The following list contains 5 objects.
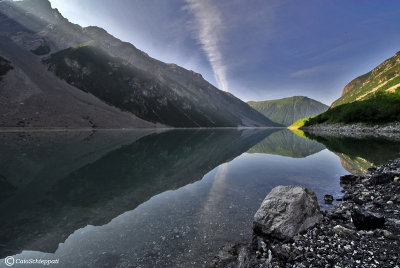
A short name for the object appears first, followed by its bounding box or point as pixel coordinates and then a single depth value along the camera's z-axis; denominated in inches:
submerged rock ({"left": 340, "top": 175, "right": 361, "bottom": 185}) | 756.2
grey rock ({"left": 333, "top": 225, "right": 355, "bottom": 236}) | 344.4
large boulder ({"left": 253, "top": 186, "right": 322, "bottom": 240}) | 379.6
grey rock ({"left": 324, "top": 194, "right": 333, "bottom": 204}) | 585.8
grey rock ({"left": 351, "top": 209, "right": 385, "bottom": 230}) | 353.1
